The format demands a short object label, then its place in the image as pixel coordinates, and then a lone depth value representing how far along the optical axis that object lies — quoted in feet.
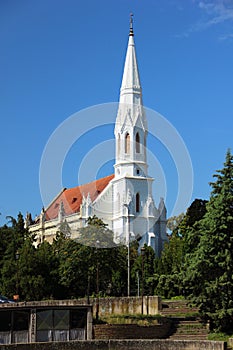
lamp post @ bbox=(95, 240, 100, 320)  122.50
